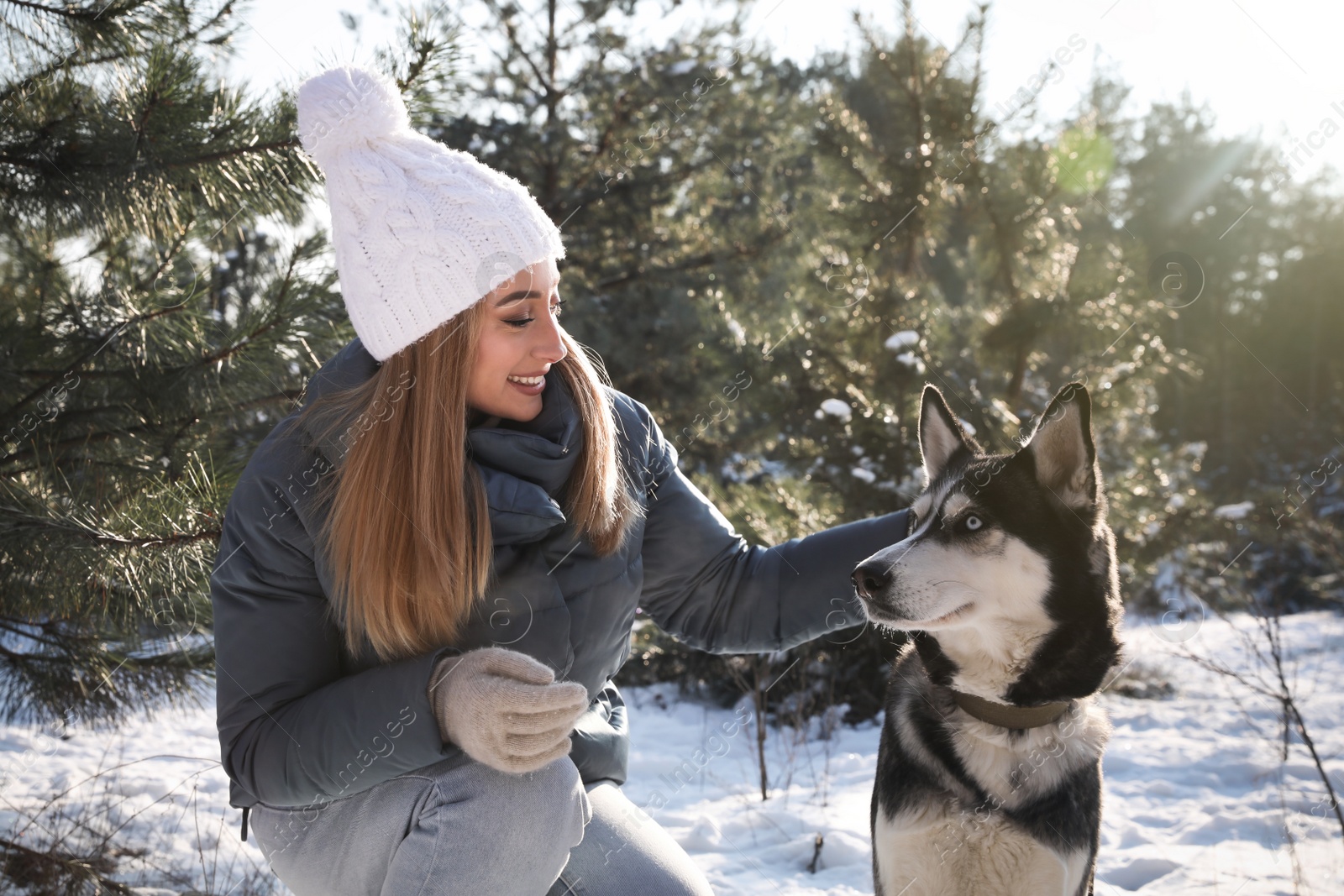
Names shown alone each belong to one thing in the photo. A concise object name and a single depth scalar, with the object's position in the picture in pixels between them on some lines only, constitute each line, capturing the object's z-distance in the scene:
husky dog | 1.85
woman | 1.67
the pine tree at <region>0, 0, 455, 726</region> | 2.38
